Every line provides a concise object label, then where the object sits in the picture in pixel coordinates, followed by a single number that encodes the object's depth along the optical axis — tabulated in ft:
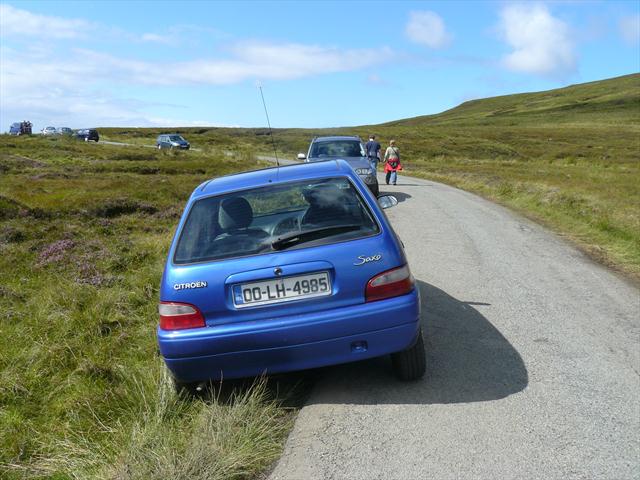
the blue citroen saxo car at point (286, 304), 12.06
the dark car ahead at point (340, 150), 48.08
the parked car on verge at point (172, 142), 168.51
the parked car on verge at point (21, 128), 231.30
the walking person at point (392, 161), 64.59
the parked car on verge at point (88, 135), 208.74
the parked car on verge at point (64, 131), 234.58
